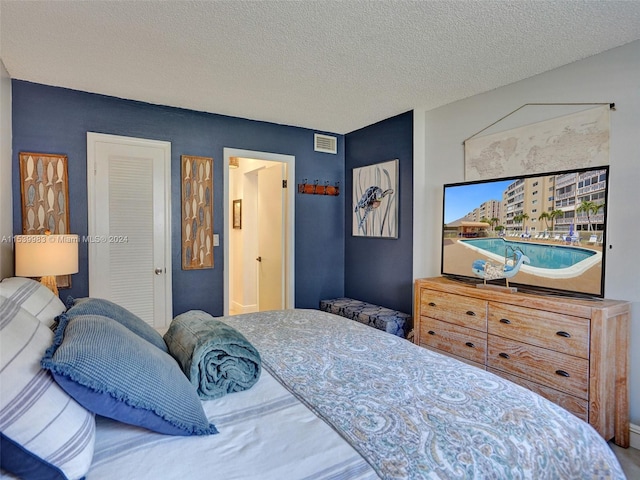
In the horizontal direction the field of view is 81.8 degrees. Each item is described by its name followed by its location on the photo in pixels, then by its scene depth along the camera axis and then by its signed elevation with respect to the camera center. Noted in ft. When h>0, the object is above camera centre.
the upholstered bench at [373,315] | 11.60 -2.91
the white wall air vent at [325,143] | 14.67 +3.39
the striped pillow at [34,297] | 4.79 -0.97
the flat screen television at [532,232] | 7.59 -0.08
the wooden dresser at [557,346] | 6.93 -2.48
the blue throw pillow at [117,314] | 4.77 -1.19
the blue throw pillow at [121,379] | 2.95 -1.31
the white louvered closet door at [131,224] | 10.87 +0.10
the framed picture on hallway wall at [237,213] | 18.26 +0.70
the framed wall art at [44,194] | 9.95 +0.90
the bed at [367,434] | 3.01 -1.94
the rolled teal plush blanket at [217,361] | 4.30 -1.62
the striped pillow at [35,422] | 2.60 -1.44
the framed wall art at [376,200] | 13.04 +1.02
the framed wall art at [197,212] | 12.13 +0.51
